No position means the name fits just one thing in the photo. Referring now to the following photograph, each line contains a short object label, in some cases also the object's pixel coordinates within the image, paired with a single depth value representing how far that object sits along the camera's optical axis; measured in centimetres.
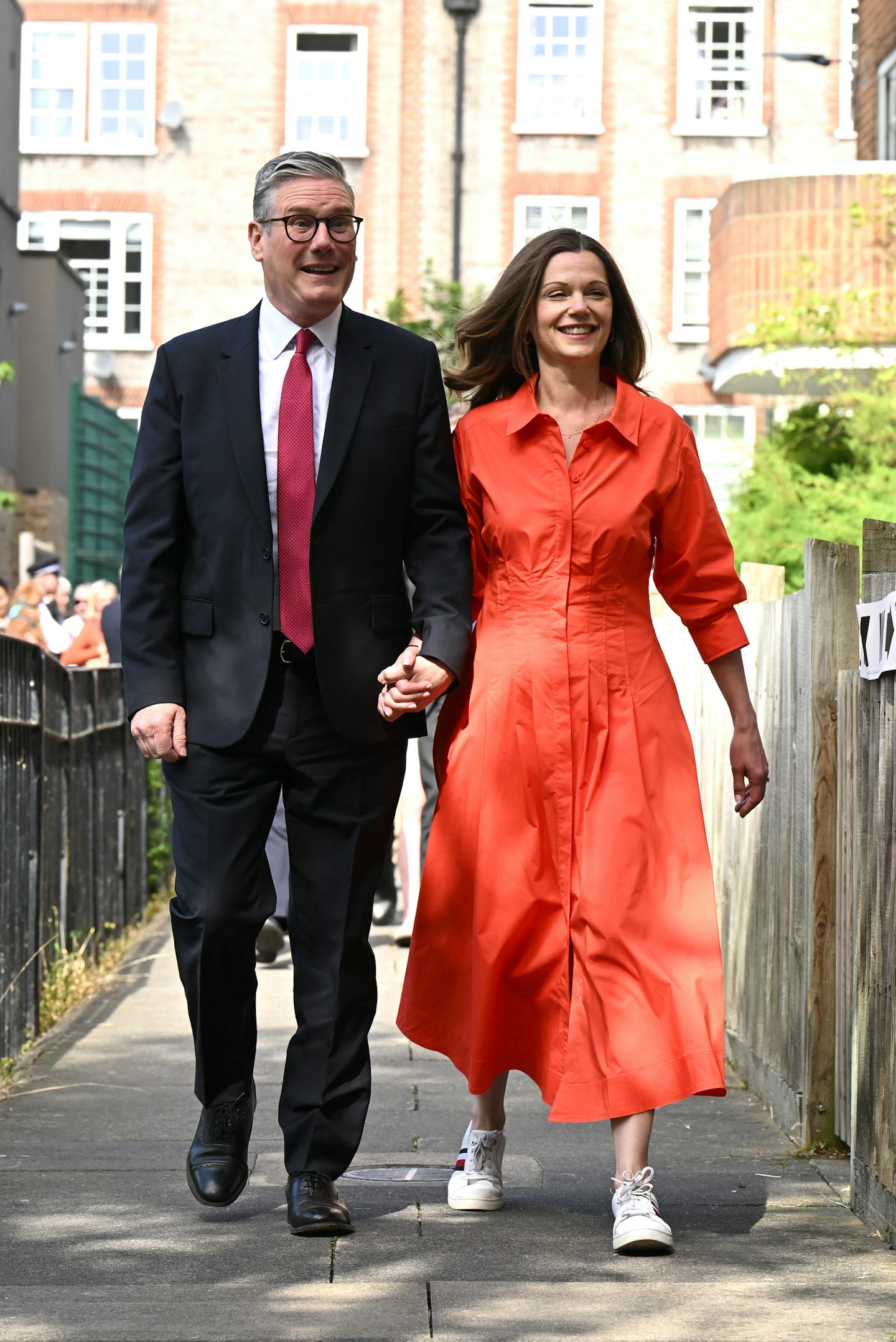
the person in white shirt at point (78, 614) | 1641
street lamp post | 3494
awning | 1662
